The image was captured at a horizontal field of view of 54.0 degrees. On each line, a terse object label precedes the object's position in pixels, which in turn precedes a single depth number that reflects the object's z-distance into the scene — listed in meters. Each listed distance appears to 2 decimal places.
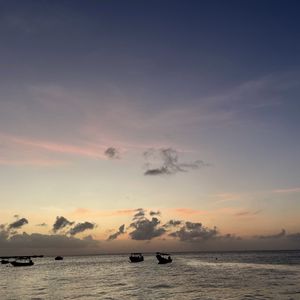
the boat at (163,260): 120.80
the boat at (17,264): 129.40
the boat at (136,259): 131.68
